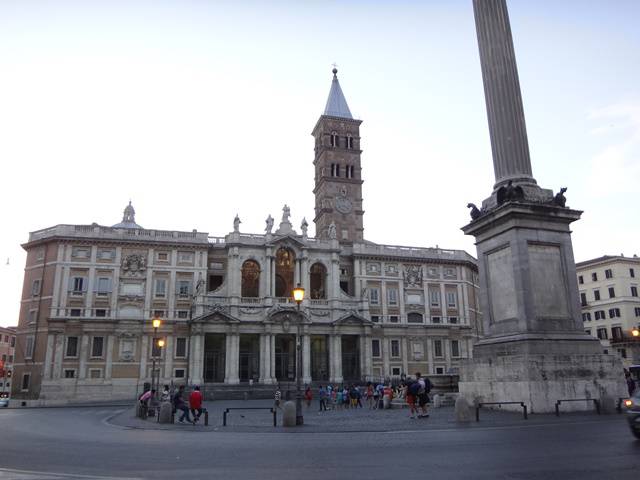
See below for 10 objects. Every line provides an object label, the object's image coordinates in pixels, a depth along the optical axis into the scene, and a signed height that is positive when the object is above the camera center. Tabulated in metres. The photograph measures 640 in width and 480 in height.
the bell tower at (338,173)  75.31 +30.62
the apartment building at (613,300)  60.78 +8.80
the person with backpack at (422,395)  18.48 -0.68
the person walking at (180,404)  20.12 -0.91
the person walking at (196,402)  20.23 -0.83
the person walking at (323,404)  28.50 -1.41
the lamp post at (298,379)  18.16 -0.04
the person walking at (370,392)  32.45 -0.94
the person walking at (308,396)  33.28 -1.15
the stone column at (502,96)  18.80 +10.07
